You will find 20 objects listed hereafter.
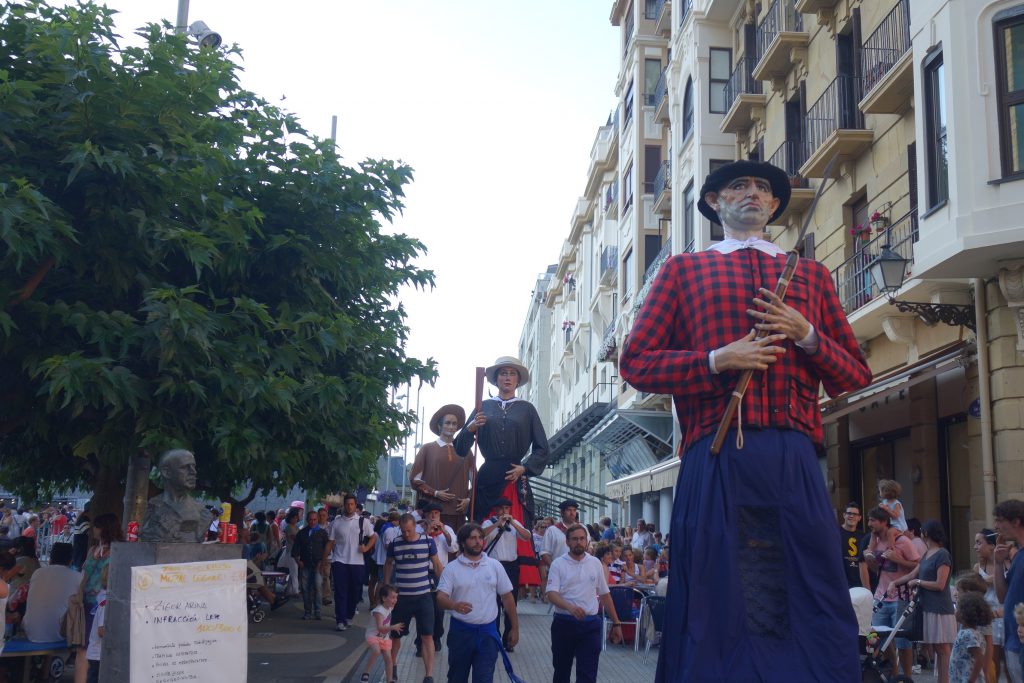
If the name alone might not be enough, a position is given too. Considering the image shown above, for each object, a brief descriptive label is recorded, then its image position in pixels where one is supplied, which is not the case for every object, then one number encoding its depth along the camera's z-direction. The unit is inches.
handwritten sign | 252.8
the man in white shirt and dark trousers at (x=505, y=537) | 374.9
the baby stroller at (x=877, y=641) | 329.4
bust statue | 271.3
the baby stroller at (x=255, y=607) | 617.9
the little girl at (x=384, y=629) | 422.6
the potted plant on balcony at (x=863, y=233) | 710.5
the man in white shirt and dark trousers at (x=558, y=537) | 525.7
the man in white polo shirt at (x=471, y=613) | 366.3
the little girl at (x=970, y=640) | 360.8
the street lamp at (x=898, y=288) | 592.1
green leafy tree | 353.7
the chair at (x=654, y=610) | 496.1
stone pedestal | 256.5
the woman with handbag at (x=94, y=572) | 373.4
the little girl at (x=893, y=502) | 473.7
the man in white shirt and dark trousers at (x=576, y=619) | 359.9
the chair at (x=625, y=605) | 578.2
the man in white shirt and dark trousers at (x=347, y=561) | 637.3
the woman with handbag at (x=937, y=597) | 404.8
